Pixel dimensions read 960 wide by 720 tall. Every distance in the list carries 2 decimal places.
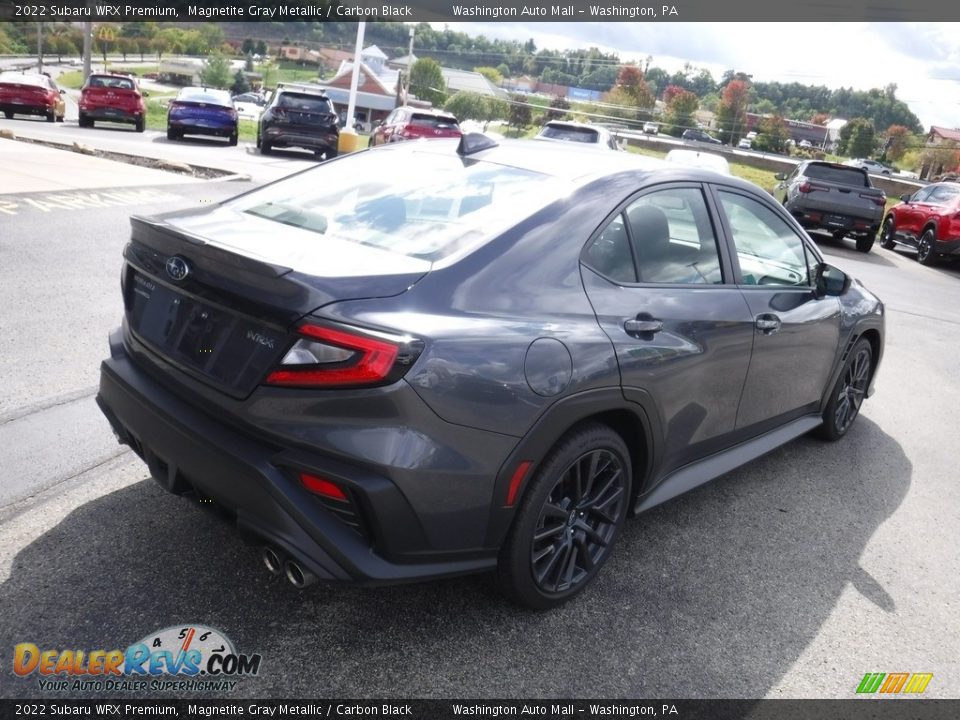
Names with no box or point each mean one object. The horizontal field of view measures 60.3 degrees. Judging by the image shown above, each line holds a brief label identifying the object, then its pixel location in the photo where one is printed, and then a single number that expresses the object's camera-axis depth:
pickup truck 16.17
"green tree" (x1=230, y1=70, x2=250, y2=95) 124.06
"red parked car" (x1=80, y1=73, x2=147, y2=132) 21.78
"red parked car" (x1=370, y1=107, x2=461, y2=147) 20.16
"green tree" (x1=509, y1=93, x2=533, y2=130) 88.25
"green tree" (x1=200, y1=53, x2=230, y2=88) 124.62
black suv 19.64
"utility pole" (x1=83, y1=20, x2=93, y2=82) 36.97
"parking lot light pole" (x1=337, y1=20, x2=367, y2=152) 23.40
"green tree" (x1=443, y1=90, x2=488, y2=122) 93.38
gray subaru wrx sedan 2.37
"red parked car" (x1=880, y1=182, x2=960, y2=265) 15.41
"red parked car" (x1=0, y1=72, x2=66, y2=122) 22.81
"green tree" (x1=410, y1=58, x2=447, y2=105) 103.19
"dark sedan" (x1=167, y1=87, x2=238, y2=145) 20.61
